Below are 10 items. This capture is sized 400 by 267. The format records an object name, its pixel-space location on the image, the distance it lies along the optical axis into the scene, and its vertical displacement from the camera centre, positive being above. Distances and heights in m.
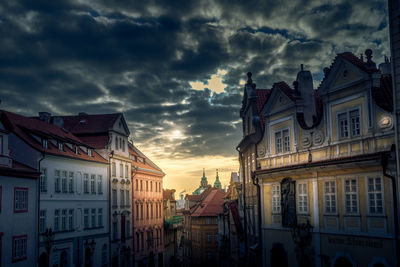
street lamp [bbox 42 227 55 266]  36.50 -3.44
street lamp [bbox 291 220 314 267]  27.06 -2.83
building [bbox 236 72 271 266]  34.42 +2.18
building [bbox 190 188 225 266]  85.44 -7.90
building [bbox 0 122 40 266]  32.44 -1.09
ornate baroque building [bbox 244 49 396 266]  22.44 +1.08
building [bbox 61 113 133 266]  52.56 +3.52
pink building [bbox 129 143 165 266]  61.72 -2.50
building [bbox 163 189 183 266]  83.41 -6.87
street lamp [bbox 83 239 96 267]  45.59 -5.72
